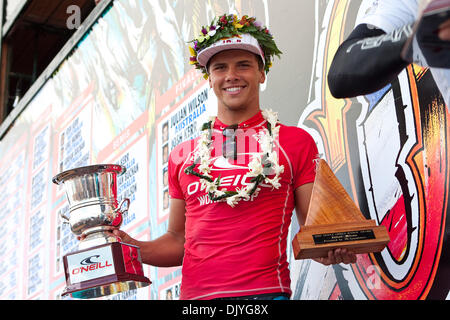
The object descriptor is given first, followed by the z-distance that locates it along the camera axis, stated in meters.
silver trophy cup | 2.12
